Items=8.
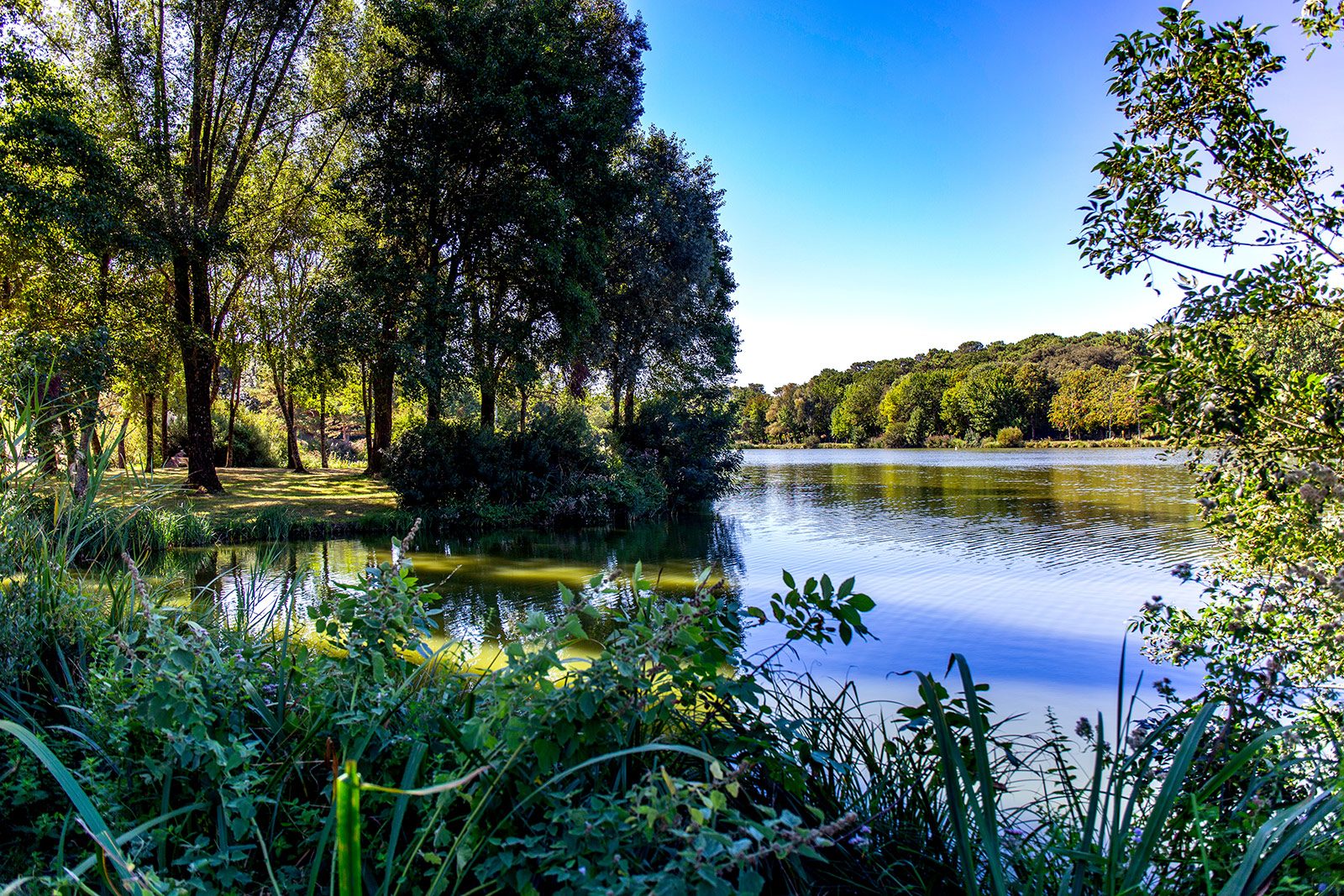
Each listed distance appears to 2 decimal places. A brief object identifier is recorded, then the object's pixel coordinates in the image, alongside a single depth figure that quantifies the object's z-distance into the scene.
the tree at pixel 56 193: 10.59
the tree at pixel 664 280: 18.91
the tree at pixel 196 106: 13.55
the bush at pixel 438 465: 14.89
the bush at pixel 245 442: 24.93
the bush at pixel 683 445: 19.75
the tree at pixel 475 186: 14.12
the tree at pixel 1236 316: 3.08
